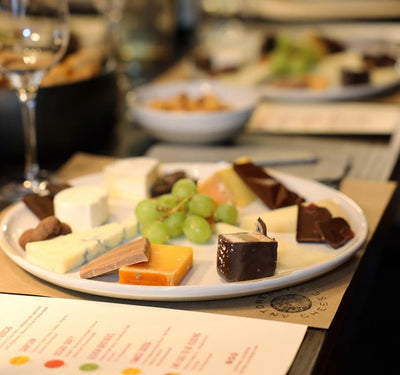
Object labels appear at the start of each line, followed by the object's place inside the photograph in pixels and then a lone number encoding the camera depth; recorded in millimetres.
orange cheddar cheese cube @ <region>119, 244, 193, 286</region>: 728
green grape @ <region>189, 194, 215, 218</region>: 828
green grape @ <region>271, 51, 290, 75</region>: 1461
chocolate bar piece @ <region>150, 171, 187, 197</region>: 917
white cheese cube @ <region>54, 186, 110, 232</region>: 839
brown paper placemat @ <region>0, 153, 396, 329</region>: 716
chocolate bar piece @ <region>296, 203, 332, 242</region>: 814
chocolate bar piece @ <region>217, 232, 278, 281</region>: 734
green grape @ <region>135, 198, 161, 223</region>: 832
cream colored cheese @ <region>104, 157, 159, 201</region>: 916
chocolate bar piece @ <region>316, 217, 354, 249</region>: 801
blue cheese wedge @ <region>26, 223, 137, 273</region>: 759
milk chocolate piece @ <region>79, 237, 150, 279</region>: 734
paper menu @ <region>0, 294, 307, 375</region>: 641
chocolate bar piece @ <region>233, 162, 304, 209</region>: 894
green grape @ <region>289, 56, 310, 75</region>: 1472
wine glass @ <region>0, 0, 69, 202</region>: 934
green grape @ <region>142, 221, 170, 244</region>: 804
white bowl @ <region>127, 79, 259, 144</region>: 1120
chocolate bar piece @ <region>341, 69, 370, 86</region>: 1350
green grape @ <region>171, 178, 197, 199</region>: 849
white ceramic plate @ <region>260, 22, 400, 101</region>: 1336
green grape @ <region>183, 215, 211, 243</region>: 809
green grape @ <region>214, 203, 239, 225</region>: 847
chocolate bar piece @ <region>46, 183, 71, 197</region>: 904
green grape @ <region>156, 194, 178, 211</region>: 833
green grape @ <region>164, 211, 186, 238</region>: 823
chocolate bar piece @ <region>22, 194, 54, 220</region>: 862
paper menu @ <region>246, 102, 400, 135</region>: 1195
